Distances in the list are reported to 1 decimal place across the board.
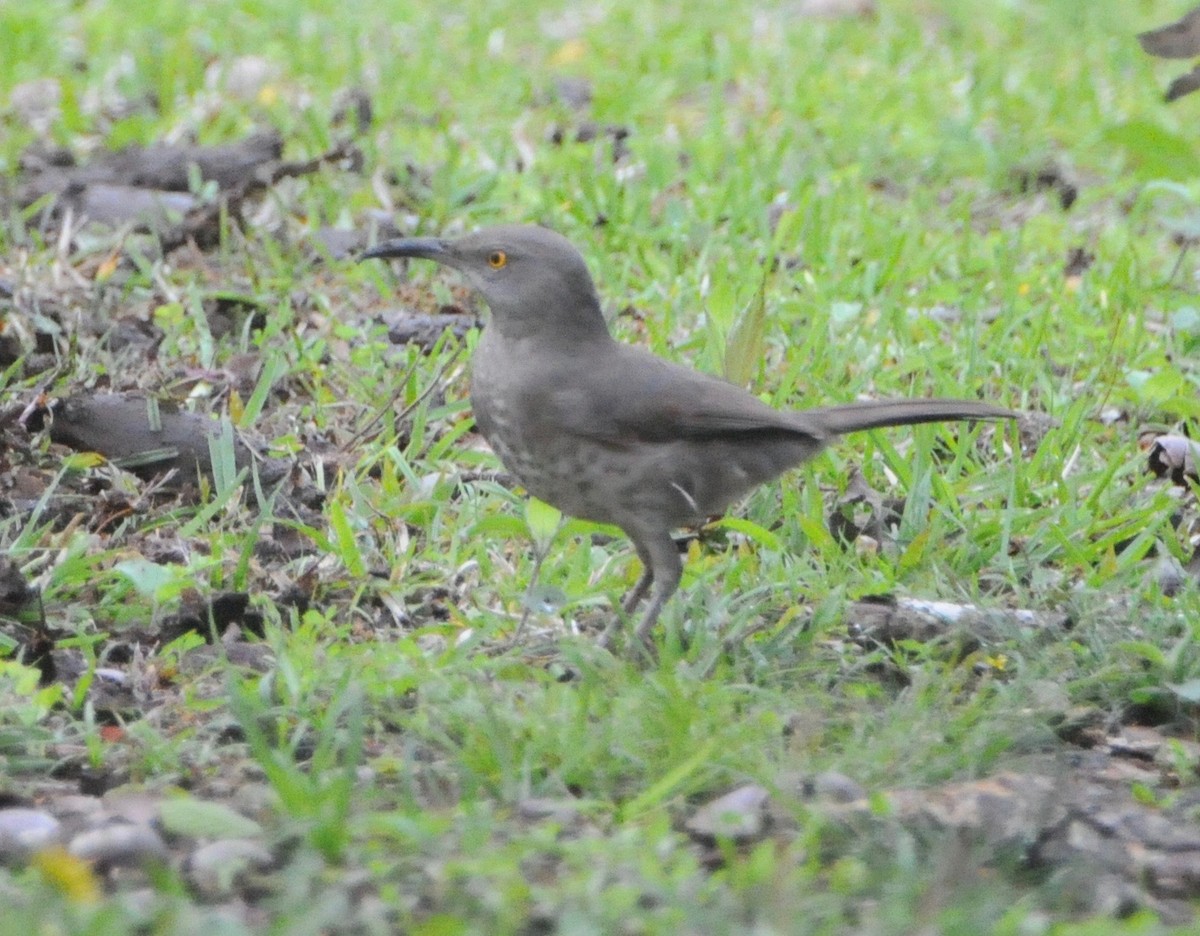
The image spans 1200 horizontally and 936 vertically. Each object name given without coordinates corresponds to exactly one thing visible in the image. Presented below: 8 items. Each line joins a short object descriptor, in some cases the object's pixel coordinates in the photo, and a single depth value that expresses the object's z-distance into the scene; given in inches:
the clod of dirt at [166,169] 571.2
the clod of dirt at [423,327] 490.0
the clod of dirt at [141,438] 402.6
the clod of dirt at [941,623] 346.9
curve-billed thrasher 342.6
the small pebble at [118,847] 246.2
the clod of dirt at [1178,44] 388.5
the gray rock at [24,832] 252.8
